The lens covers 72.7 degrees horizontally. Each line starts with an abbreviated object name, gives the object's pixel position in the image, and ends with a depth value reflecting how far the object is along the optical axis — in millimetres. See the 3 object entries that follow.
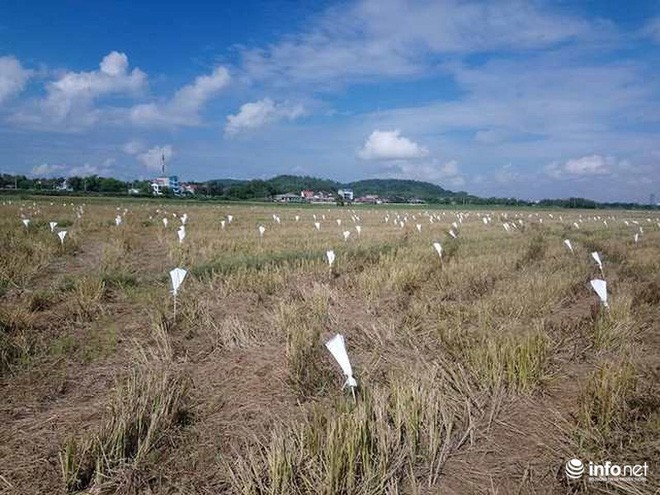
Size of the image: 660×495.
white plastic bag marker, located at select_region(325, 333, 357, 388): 4262
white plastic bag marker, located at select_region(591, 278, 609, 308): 7402
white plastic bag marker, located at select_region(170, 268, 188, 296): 7218
